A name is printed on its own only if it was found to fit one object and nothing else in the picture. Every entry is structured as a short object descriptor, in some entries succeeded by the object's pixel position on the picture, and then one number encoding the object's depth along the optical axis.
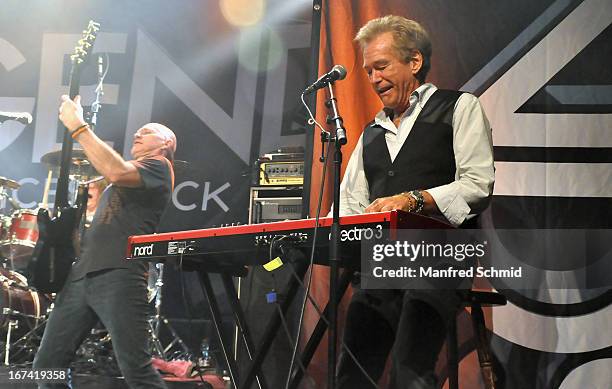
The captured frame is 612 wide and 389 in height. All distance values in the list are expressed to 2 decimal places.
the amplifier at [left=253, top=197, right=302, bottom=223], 3.96
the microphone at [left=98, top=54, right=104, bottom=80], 4.86
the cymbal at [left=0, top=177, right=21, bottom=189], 4.55
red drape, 3.70
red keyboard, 1.99
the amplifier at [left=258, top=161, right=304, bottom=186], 4.01
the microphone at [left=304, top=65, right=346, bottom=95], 2.32
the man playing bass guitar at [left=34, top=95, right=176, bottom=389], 3.07
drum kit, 4.38
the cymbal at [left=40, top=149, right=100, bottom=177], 4.31
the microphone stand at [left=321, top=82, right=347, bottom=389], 2.06
